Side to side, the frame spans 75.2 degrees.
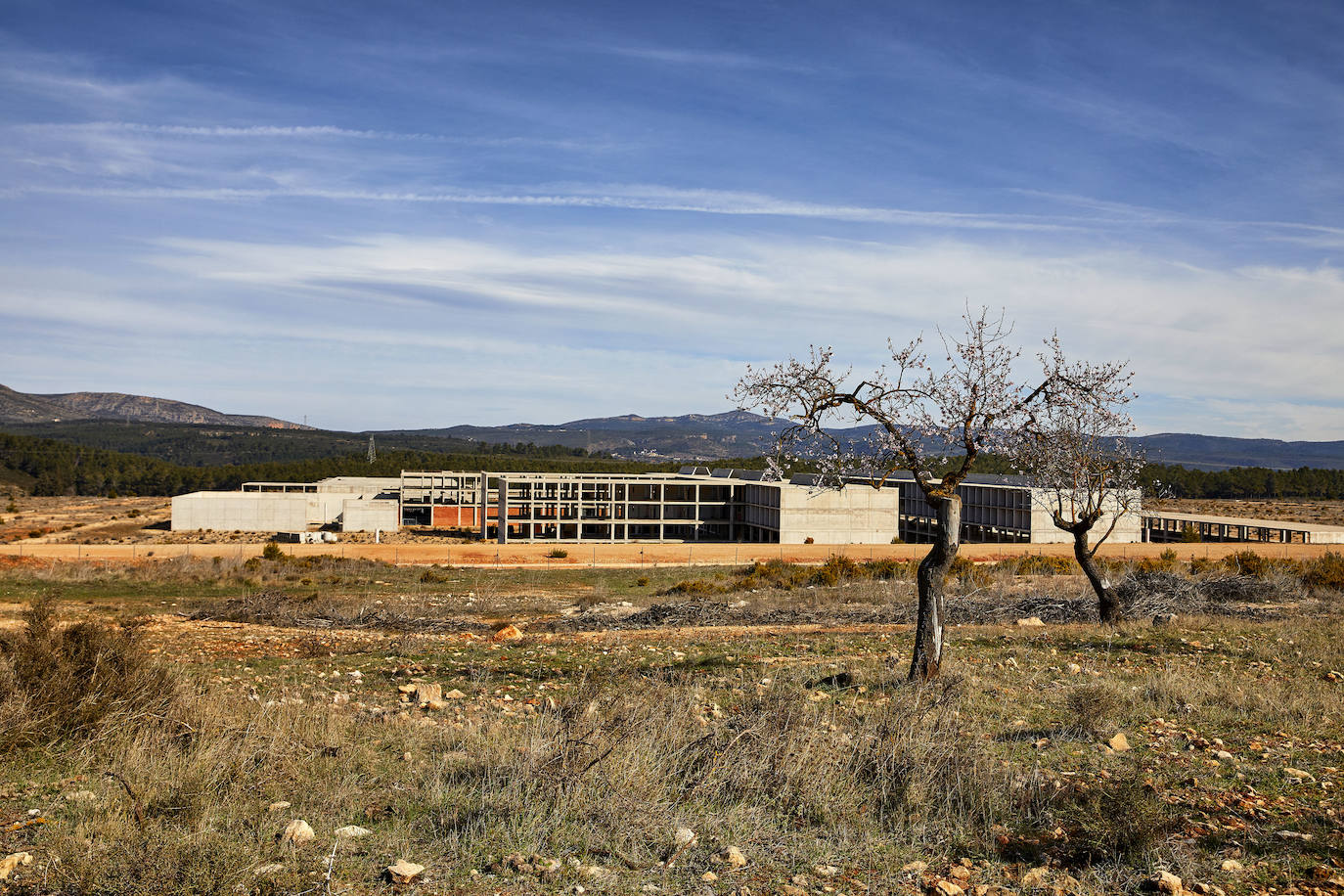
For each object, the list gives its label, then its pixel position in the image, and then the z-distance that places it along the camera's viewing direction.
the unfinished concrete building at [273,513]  75.56
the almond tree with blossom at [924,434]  12.31
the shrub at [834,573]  37.03
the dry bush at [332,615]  20.50
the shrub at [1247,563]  31.40
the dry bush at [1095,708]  9.23
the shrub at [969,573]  30.61
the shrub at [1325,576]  25.88
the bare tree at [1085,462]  17.58
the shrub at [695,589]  32.83
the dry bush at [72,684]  8.08
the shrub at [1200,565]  31.31
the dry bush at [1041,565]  39.97
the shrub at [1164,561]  37.38
